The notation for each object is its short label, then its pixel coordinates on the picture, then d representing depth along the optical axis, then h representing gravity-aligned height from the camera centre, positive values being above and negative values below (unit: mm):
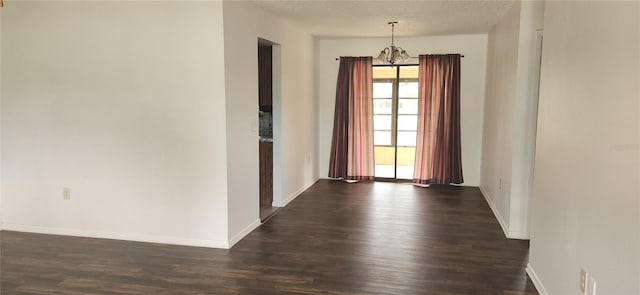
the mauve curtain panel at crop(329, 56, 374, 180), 6703 -303
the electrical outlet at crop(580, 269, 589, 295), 2131 -882
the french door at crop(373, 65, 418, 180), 6766 -161
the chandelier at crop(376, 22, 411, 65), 5637 +640
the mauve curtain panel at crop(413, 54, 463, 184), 6387 -255
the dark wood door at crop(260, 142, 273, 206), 5105 -843
